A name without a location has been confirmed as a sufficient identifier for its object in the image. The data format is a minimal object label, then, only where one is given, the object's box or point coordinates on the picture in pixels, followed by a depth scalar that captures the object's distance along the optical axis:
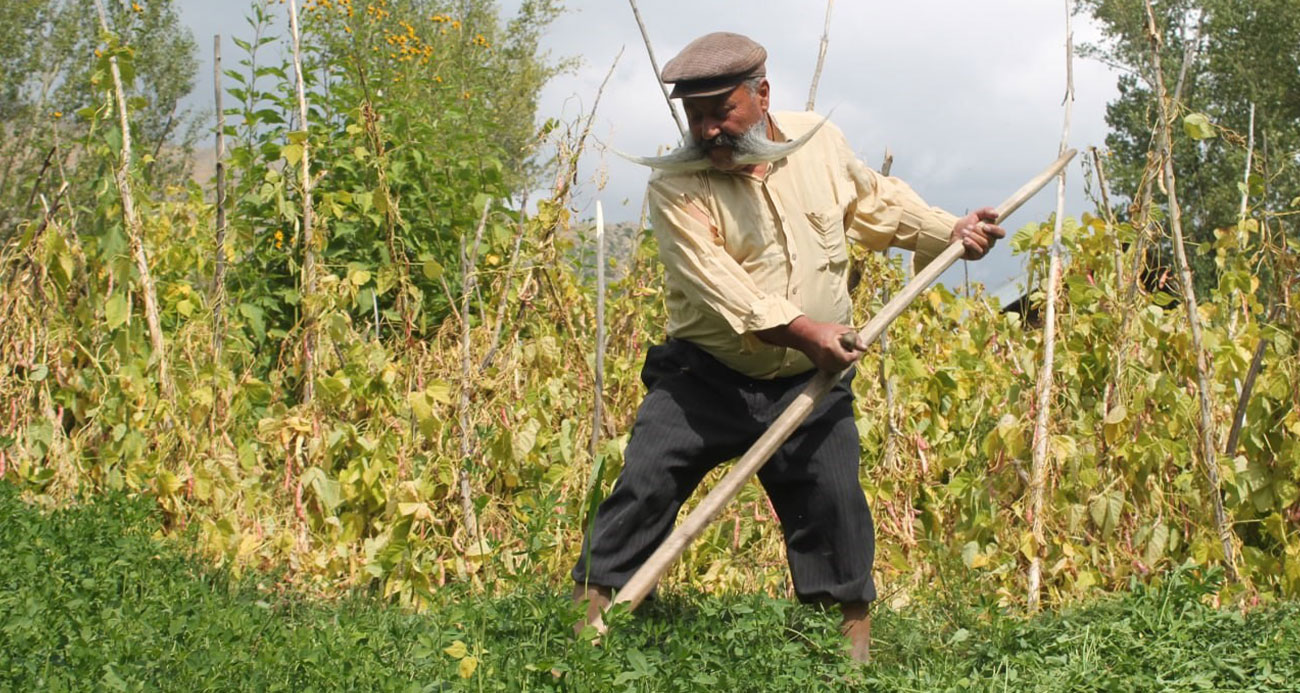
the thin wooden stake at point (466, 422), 4.65
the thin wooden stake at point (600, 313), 4.57
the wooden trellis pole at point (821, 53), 4.73
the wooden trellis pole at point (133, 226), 4.96
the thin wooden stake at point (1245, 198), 4.52
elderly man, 3.14
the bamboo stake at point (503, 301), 4.70
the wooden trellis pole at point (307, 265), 4.93
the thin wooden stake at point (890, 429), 4.86
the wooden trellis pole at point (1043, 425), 4.55
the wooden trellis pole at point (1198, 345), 4.34
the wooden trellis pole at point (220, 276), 5.05
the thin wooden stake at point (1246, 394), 4.49
